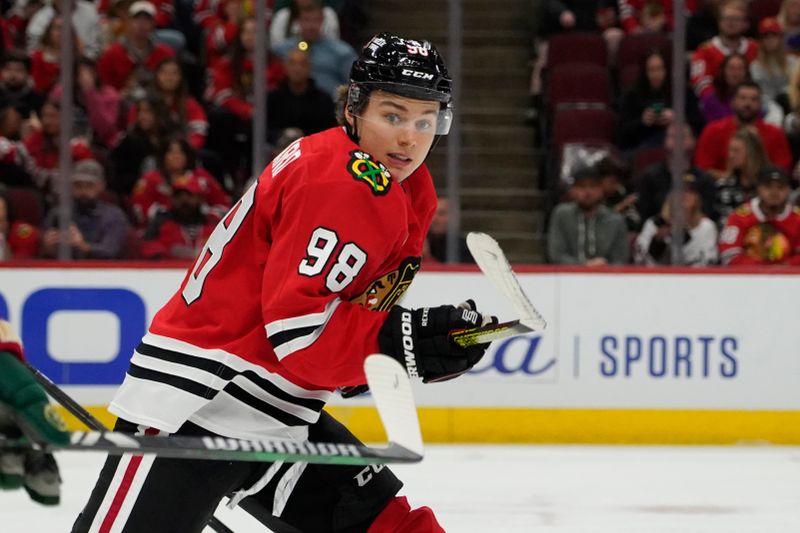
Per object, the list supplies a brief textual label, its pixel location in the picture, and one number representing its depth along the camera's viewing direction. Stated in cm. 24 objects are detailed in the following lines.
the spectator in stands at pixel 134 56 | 1208
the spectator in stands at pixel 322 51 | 1189
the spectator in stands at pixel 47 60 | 1153
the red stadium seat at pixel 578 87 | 1277
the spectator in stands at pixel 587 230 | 1099
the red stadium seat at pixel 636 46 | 1229
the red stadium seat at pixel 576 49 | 1314
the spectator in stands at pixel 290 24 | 1170
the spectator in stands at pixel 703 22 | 1184
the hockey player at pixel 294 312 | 390
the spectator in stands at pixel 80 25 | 1183
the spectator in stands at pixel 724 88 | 1176
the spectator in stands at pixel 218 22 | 1227
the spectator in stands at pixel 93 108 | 1163
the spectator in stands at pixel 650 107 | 1166
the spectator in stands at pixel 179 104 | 1171
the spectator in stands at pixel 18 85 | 1168
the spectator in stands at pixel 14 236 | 1069
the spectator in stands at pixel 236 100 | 1135
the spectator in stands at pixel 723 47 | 1182
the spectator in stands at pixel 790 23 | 1215
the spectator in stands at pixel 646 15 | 1241
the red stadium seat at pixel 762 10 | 1239
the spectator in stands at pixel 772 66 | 1184
